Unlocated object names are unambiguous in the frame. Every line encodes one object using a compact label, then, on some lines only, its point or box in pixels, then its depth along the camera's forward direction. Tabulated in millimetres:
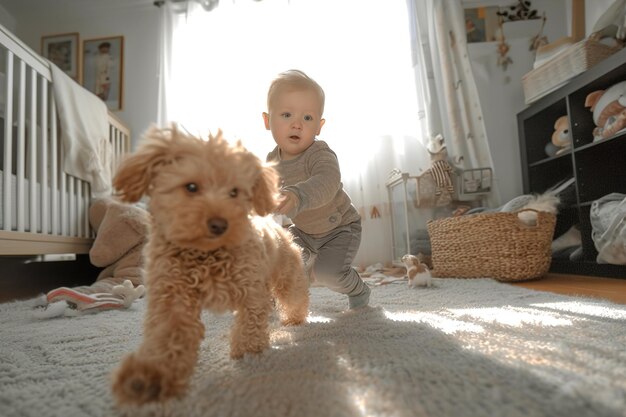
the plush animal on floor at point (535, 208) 2270
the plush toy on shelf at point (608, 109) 2170
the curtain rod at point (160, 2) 3416
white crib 1926
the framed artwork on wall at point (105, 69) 3498
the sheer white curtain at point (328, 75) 3230
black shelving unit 2250
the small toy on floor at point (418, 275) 2043
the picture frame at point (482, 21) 3338
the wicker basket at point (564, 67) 2344
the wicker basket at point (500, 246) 2221
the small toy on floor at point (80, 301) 1510
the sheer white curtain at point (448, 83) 3109
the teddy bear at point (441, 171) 2920
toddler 1366
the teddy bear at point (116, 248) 1765
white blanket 2367
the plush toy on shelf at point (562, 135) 2688
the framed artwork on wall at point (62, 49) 3527
